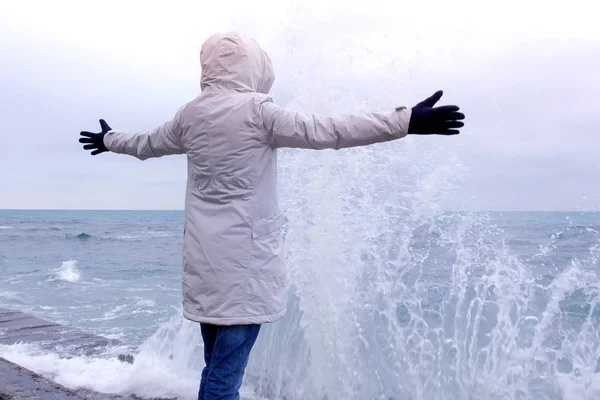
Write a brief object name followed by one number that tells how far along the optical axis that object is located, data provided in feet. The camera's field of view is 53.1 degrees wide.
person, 7.78
